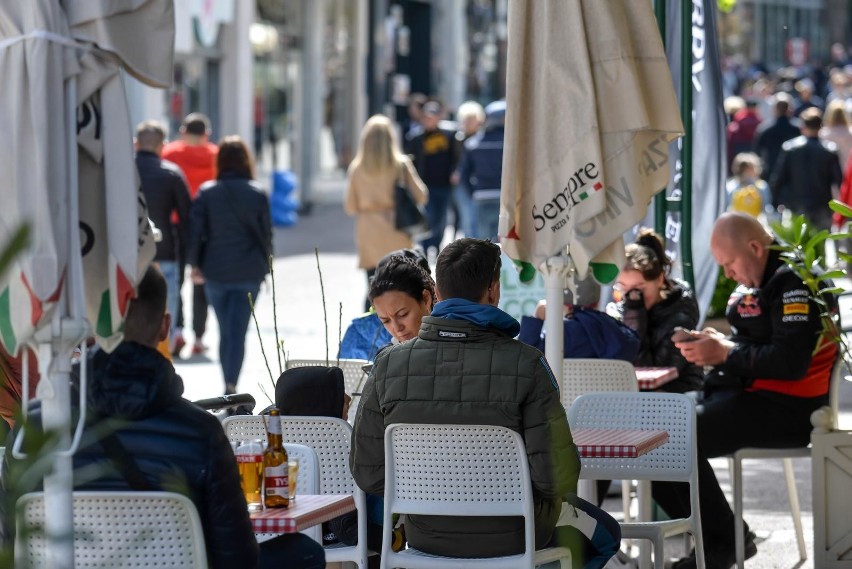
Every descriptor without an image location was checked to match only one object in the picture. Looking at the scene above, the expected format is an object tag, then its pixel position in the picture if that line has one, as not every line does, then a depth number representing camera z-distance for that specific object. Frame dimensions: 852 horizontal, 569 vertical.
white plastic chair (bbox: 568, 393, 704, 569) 10.87
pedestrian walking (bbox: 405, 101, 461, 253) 35.31
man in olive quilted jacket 8.62
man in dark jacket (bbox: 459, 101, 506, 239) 30.64
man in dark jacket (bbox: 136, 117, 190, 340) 21.70
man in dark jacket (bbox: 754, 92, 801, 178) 40.25
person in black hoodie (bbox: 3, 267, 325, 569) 6.98
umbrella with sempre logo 10.38
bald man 12.68
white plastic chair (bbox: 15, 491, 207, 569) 7.03
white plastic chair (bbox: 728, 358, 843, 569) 12.27
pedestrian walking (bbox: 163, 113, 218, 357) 26.47
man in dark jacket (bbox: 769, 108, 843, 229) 33.56
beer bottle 8.18
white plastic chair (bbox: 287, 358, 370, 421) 12.07
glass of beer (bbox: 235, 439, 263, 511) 8.31
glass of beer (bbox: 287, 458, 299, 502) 8.33
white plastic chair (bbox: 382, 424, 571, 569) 8.75
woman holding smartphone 14.22
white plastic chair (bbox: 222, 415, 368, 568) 9.69
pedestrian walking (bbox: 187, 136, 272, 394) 20.77
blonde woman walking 26.08
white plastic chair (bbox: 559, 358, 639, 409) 12.34
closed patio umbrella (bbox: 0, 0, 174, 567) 6.62
